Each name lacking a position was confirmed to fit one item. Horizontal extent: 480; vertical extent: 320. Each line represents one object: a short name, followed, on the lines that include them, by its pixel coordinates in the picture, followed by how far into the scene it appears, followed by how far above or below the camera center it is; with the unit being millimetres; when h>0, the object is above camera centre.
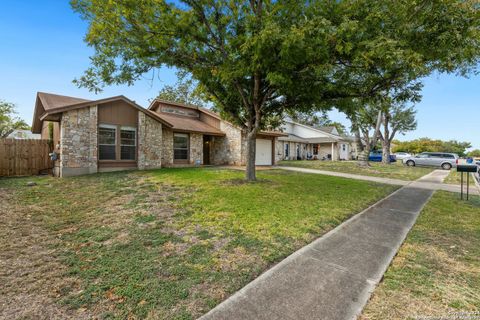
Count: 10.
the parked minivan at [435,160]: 22953 -519
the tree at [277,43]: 5695 +3241
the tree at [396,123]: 27641 +4340
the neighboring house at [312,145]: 28319 +1352
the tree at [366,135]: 19859 +1971
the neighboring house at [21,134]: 24562 +2164
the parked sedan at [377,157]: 33459 -338
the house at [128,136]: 11266 +1106
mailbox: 7214 -407
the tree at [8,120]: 26062 +4041
